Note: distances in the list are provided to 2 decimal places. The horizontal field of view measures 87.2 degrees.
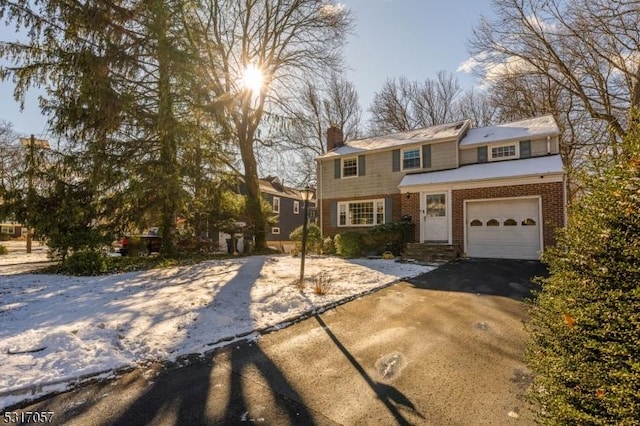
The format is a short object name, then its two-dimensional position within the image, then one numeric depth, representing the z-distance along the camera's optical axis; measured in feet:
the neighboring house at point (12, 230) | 122.07
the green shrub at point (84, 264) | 30.01
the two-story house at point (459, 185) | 39.06
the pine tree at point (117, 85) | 31.04
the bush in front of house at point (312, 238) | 52.87
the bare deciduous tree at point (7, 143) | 84.23
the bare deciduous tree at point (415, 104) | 103.60
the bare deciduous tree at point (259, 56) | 54.44
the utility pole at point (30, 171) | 31.35
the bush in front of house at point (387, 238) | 45.52
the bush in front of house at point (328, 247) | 51.47
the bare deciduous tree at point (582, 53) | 44.68
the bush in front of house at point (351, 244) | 46.21
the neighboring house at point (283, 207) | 96.84
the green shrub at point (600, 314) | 5.78
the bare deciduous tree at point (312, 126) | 57.42
